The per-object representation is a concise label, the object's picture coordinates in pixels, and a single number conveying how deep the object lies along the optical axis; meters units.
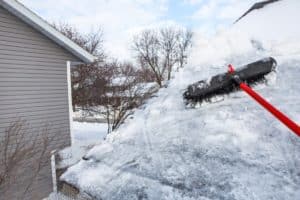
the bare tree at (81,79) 11.73
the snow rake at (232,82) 1.51
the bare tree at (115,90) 9.72
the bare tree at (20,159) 4.07
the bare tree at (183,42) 31.06
